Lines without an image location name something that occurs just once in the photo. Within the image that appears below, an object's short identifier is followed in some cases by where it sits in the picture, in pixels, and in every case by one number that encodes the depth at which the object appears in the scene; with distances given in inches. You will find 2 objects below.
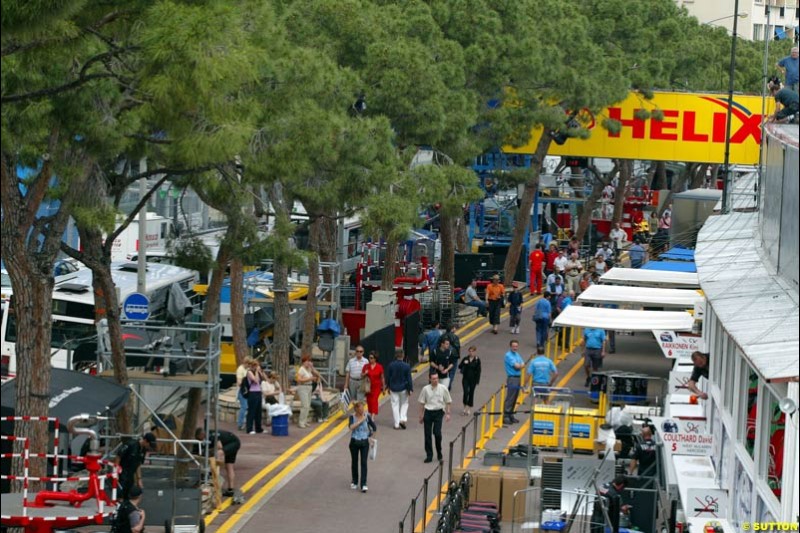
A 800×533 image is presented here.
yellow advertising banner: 2025.1
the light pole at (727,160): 1317.7
